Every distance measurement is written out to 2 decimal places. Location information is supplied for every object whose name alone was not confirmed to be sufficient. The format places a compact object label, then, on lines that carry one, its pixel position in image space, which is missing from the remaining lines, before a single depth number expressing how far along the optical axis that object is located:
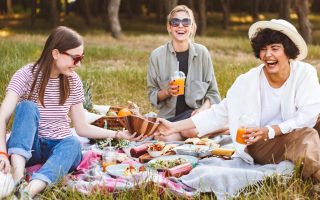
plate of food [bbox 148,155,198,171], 4.75
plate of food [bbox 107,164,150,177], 4.48
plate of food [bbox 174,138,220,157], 5.19
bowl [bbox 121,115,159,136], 4.95
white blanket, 4.20
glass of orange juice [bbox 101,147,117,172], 4.96
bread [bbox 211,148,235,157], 5.00
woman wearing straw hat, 4.37
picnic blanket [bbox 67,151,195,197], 4.13
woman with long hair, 4.35
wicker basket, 6.02
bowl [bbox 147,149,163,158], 5.17
